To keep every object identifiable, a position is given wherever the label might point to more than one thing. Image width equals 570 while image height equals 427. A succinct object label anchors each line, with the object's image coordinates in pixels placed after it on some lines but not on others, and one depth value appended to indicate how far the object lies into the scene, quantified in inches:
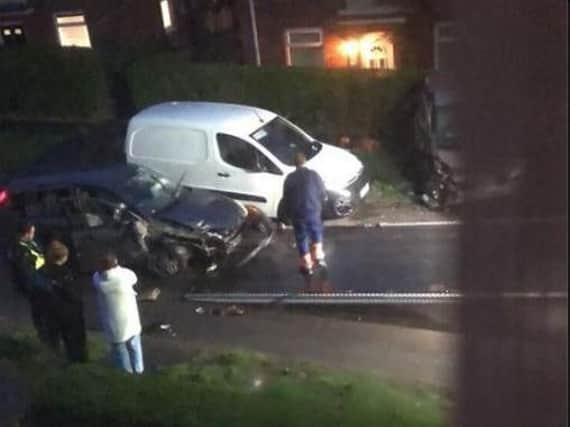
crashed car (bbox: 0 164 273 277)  293.1
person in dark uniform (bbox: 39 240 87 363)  222.8
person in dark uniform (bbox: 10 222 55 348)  228.7
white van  335.9
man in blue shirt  276.5
